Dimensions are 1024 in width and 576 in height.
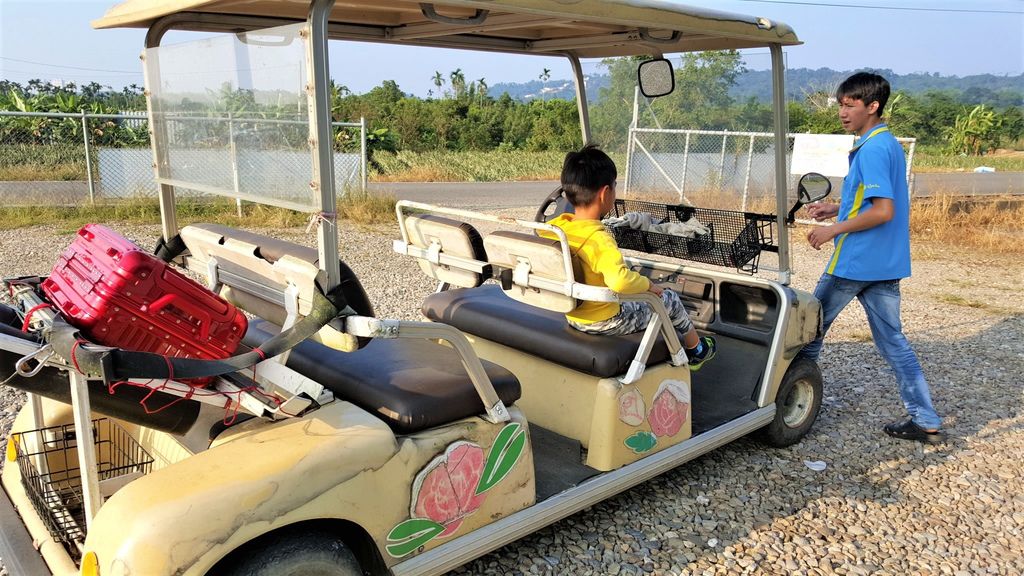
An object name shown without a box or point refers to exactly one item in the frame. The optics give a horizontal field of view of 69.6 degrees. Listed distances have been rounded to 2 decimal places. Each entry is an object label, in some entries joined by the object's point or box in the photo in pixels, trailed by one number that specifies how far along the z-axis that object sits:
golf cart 2.08
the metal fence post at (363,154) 13.00
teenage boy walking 4.11
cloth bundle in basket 4.21
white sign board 12.06
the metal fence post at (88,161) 11.09
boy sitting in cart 3.10
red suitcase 2.13
